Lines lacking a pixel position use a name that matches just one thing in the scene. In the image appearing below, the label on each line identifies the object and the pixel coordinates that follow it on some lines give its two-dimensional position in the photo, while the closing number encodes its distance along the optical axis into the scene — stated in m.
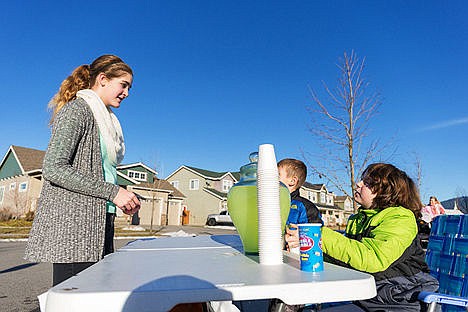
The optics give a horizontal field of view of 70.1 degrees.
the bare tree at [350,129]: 9.05
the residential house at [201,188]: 34.19
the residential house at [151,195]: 28.55
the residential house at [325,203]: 42.39
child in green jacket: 1.56
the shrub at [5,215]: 22.96
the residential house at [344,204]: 47.67
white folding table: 0.64
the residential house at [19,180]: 23.91
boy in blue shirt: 3.56
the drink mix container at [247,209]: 1.26
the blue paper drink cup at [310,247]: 0.92
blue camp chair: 2.03
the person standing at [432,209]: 8.79
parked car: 30.10
